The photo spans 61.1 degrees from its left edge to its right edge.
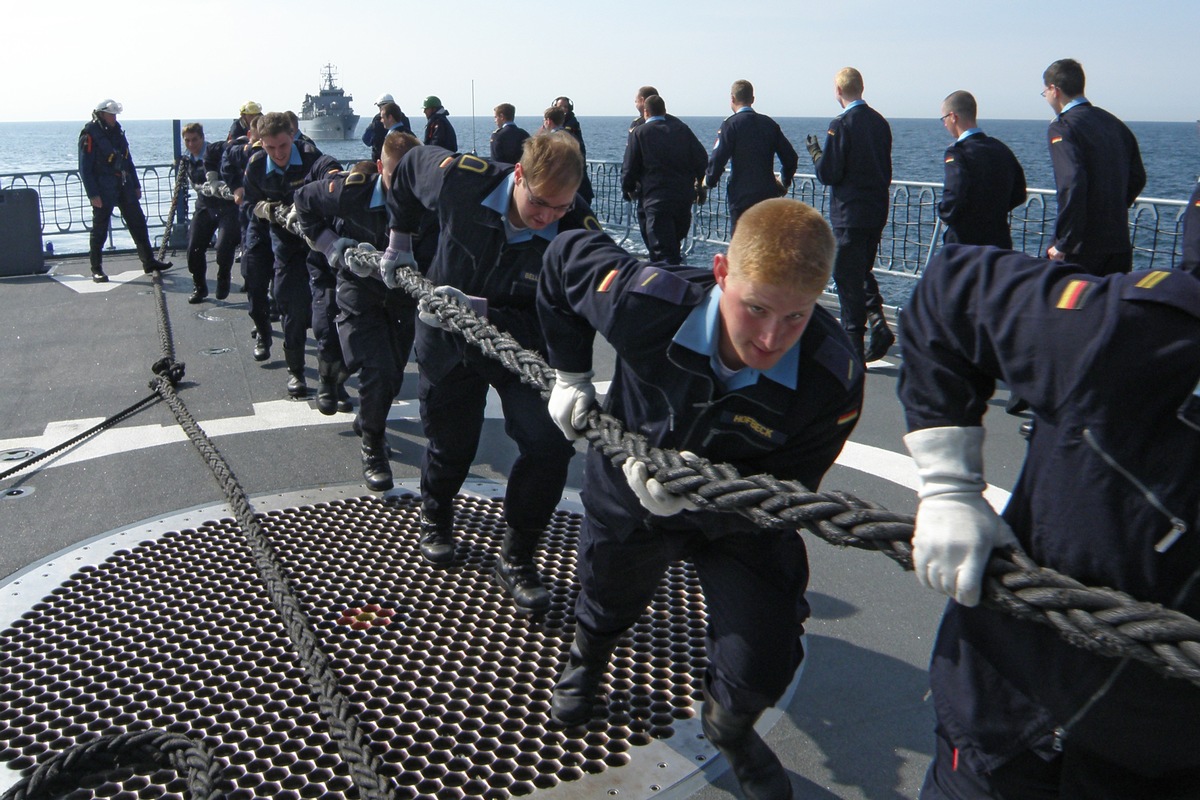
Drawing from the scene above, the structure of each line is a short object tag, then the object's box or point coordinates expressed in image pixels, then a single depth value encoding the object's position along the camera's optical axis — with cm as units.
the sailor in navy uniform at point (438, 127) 1304
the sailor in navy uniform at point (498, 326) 363
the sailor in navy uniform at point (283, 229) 658
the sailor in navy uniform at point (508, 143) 1147
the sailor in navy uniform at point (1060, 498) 165
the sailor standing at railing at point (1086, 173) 618
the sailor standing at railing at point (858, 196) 767
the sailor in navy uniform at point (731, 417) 232
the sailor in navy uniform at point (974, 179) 702
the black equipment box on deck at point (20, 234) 1091
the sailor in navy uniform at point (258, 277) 731
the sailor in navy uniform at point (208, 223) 936
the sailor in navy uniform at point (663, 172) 952
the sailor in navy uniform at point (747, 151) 877
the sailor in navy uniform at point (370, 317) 500
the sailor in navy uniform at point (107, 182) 1070
